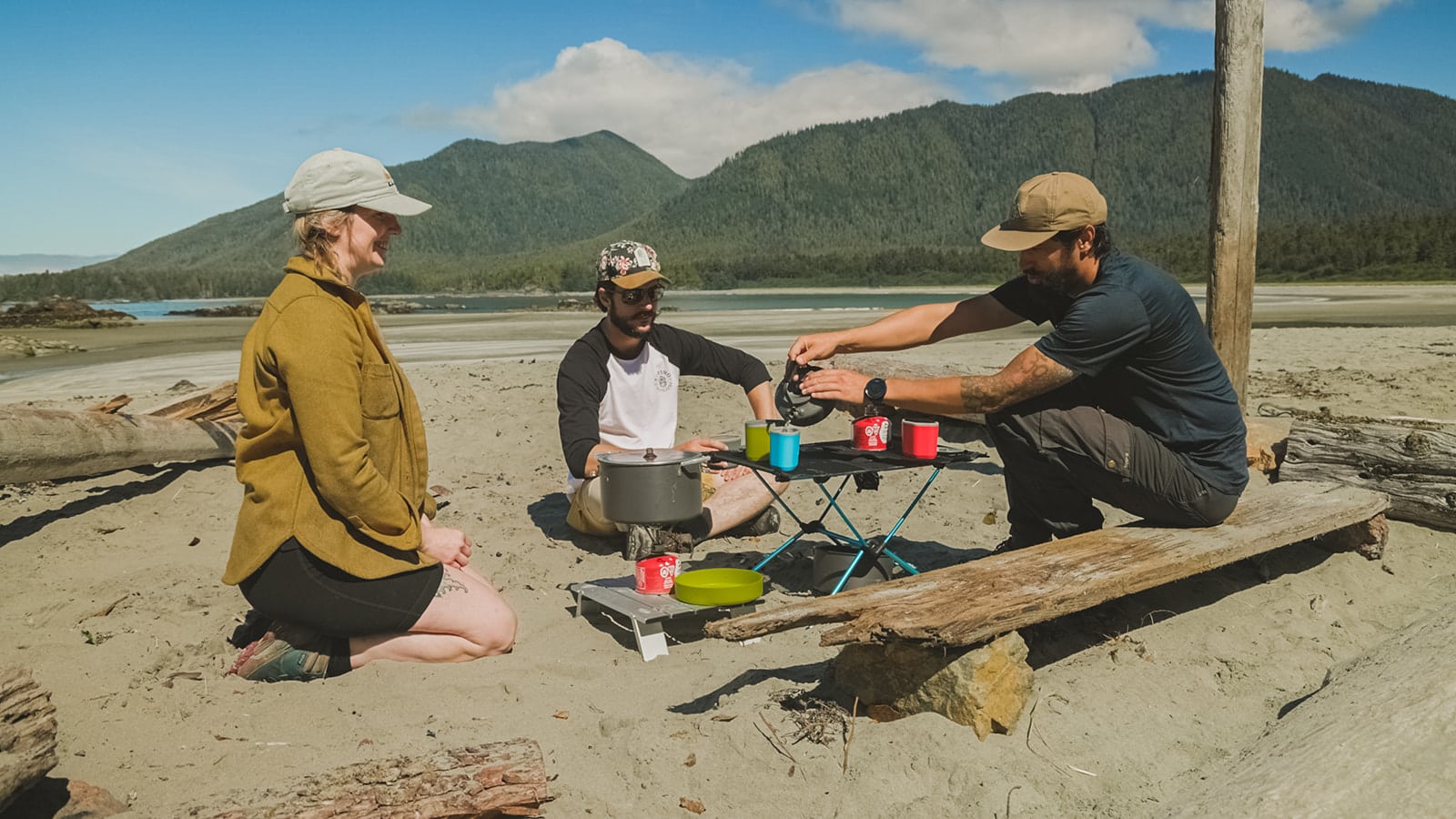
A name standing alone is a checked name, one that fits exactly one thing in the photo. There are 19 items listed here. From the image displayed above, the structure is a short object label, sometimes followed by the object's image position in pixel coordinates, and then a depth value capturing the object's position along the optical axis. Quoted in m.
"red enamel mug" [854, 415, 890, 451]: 4.43
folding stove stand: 4.07
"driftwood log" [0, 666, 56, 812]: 2.44
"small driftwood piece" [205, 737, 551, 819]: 2.52
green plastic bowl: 4.20
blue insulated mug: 4.09
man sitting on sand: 5.27
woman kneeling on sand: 3.46
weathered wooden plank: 2.98
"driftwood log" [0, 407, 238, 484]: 5.57
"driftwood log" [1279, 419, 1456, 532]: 5.14
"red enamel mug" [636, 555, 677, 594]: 4.44
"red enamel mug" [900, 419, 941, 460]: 4.23
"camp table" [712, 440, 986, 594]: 4.08
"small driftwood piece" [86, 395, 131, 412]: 6.59
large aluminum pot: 4.49
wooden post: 7.25
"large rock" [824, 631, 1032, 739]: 3.08
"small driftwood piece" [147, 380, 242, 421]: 7.23
